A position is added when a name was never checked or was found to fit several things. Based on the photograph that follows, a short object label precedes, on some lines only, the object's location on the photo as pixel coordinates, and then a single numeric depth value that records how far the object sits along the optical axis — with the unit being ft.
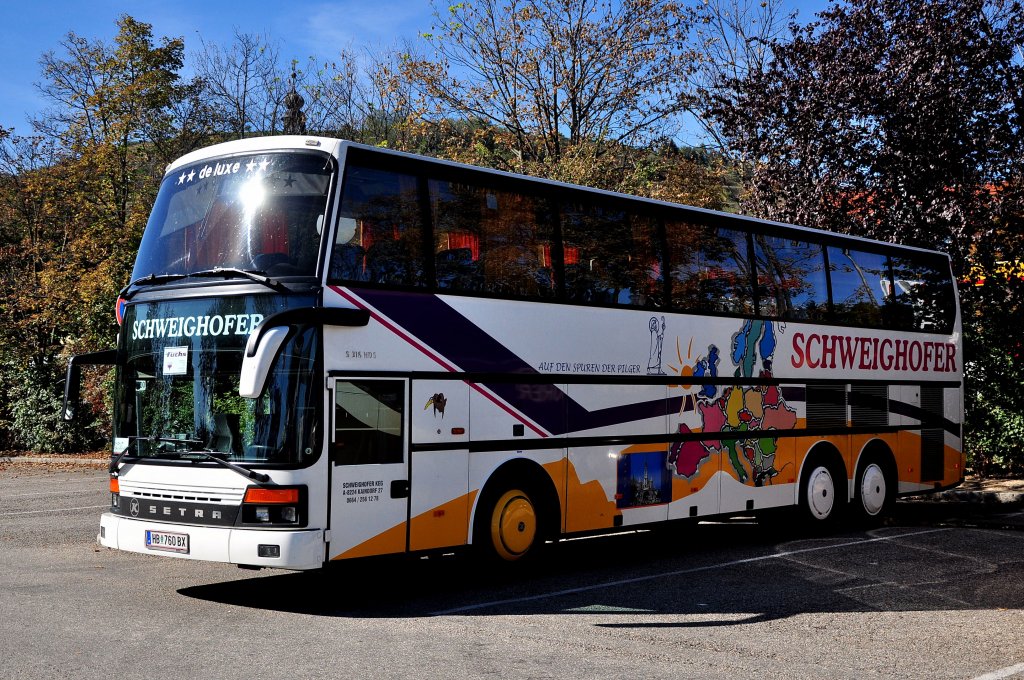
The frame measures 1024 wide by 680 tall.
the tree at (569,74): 93.91
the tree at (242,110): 105.50
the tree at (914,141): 63.26
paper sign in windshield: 29.81
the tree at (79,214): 88.07
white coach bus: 28.55
